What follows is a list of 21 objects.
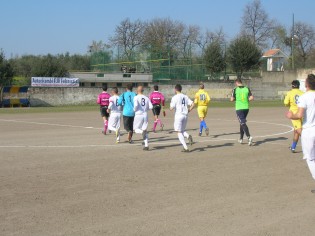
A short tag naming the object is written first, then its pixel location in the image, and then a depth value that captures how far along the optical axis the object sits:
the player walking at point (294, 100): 13.64
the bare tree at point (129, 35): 82.50
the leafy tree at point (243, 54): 60.72
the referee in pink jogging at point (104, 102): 19.36
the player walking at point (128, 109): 15.30
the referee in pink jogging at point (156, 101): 20.84
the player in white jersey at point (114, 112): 17.17
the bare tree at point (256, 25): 82.62
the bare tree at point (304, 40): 83.88
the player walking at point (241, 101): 15.21
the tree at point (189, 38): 82.29
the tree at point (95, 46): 85.74
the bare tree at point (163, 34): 85.06
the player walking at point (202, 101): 18.25
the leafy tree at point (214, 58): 61.06
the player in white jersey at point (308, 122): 8.25
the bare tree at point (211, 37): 83.16
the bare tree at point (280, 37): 87.00
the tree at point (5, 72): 47.28
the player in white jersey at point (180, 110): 13.60
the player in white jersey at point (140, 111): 14.42
